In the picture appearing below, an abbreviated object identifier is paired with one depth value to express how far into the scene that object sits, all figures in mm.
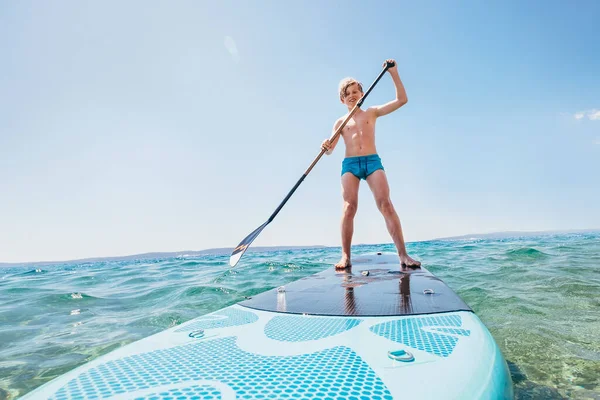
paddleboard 846
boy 3984
